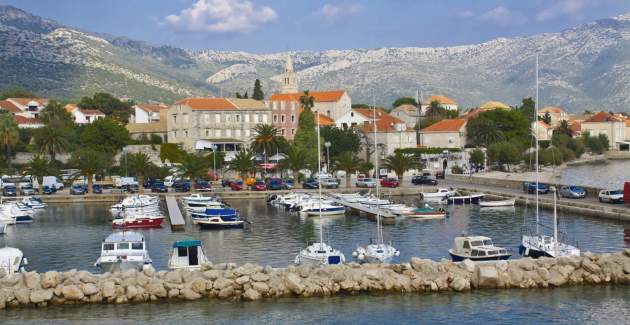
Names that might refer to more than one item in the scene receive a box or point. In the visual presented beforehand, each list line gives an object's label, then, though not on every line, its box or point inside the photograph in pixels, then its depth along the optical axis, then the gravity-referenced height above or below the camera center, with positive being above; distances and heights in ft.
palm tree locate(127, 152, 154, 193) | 272.92 -0.13
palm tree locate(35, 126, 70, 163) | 309.01 +9.23
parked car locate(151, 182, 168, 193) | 281.74 -7.50
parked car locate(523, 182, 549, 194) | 245.86 -8.57
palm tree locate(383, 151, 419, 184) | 290.15 -0.76
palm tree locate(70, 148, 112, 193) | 270.05 +1.01
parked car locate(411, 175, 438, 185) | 291.99 -6.73
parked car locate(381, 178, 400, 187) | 286.40 -7.32
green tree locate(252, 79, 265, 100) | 460.55 +39.04
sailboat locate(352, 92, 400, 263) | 135.33 -14.92
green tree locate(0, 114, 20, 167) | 315.58 +13.19
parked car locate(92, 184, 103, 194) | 277.85 -7.46
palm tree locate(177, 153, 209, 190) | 277.64 -0.82
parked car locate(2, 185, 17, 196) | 269.95 -7.28
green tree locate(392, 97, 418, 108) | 597.44 +42.62
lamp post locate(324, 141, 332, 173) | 332.76 +2.10
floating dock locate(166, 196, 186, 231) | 192.87 -12.42
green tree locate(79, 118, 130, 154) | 333.21 +11.63
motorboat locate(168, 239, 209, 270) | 125.08 -13.37
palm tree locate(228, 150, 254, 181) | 281.13 +0.27
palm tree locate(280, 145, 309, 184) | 283.79 +0.66
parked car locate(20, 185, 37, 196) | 274.77 -7.29
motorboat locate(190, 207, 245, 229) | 194.18 -12.74
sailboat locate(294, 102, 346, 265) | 130.62 -14.56
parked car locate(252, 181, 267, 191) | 281.74 -7.55
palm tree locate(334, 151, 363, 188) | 286.66 -0.63
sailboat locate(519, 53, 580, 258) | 127.34 -13.92
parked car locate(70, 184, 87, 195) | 273.75 -7.46
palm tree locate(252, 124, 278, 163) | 304.50 +8.87
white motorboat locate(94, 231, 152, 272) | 126.72 -13.54
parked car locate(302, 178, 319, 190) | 282.36 -7.14
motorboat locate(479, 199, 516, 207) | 230.89 -11.94
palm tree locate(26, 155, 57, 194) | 274.16 -0.75
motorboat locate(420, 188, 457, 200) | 255.50 -10.15
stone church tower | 550.36 +53.58
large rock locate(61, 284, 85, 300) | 106.52 -15.84
